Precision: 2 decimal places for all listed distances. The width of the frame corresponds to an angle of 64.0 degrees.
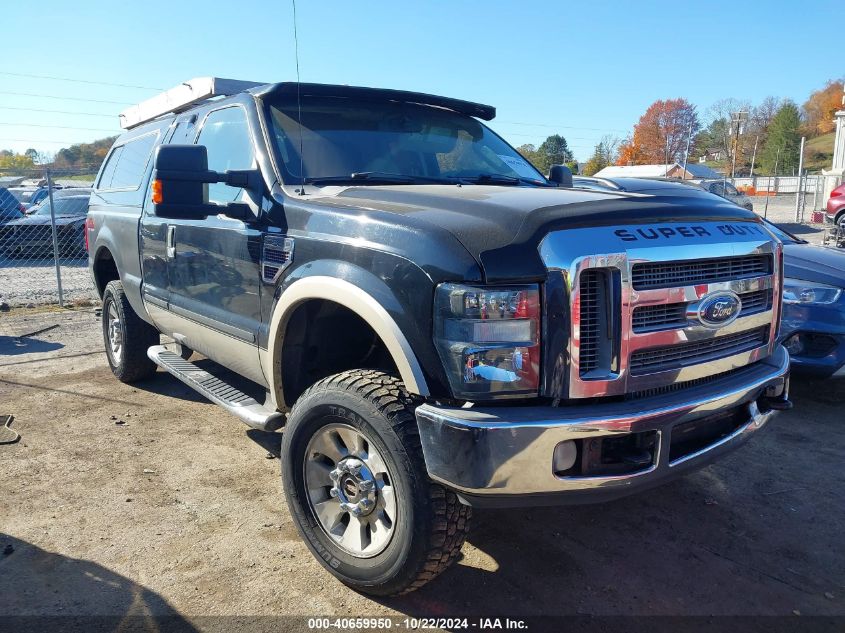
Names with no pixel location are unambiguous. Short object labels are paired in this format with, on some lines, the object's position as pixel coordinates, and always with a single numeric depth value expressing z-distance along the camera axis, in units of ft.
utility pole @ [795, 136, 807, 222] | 75.63
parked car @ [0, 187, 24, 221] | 51.49
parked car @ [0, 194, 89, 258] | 48.08
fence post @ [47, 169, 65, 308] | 31.81
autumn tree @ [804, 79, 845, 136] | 342.11
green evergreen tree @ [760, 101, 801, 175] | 277.03
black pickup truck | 7.54
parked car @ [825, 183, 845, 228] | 51.80
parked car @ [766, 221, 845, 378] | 16.25
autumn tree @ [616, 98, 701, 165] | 288.71
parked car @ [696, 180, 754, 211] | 68.01
